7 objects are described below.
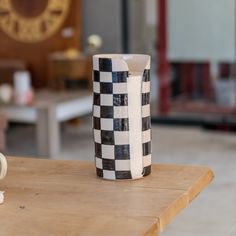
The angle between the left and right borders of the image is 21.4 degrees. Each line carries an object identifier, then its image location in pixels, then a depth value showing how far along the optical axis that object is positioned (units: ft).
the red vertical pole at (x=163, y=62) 21.25
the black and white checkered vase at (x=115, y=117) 5.29
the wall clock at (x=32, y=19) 21.84
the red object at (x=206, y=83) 21.03
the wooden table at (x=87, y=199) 4.22
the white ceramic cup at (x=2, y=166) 5.06
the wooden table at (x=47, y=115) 16.22
